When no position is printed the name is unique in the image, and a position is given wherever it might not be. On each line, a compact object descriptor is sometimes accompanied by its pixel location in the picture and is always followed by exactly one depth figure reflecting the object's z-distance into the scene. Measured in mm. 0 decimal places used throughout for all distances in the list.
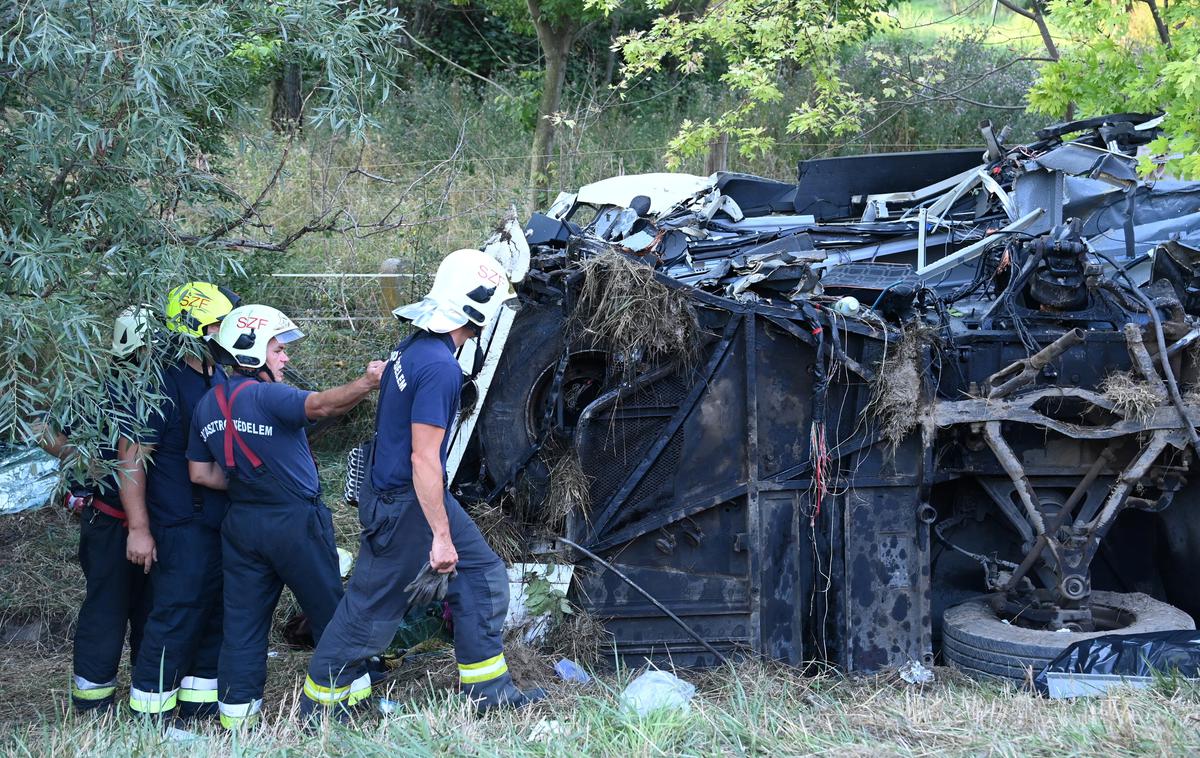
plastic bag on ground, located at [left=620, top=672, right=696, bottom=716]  7918
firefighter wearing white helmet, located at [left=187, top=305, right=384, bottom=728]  8898
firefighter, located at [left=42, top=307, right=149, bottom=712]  9422
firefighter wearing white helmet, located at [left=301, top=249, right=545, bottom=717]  8469
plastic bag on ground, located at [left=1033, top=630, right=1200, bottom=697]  8734
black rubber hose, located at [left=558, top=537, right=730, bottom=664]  10422
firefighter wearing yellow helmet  9219
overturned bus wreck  10023
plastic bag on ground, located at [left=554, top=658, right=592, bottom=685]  9984
